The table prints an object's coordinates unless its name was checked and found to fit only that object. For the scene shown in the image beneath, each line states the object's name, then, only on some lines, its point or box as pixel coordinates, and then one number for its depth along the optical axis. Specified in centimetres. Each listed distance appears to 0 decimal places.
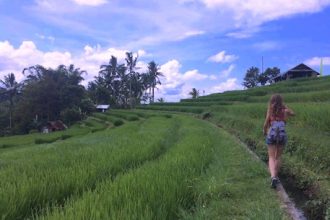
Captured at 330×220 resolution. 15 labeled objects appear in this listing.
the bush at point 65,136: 2769
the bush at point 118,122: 3412
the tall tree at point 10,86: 5709
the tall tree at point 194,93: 6912
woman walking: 663
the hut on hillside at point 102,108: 6192
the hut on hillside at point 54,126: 4466
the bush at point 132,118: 3570
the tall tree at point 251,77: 6019
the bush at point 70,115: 4862
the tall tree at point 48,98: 4856
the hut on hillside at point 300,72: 4219
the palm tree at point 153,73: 6609
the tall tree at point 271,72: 5522
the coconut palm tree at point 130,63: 6231
